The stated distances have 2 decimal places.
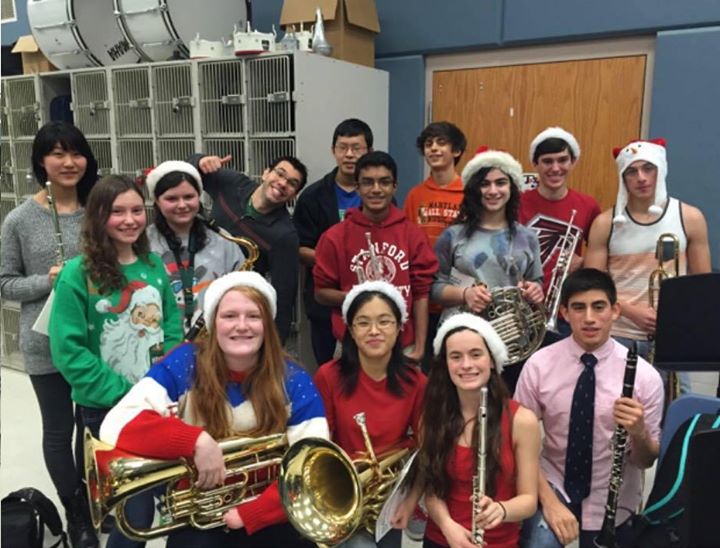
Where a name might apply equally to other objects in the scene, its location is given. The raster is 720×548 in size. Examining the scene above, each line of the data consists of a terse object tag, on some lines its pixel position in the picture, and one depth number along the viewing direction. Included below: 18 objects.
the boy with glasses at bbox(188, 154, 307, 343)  2.64
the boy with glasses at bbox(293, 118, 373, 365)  2.87
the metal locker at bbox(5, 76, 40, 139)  4.25
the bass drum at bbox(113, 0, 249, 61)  3.60
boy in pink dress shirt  1.81
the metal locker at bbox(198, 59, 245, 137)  3.47
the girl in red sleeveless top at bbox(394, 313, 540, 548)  1.73
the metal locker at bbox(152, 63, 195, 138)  3.59
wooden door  3.58
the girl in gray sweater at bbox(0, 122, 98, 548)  2.25
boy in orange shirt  2.75
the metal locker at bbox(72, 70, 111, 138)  3.94
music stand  1.84
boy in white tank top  2.33
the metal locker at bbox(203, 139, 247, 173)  3.52
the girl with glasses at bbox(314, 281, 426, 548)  1.91
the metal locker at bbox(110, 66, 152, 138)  3.77
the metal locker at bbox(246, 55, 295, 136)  3.26
